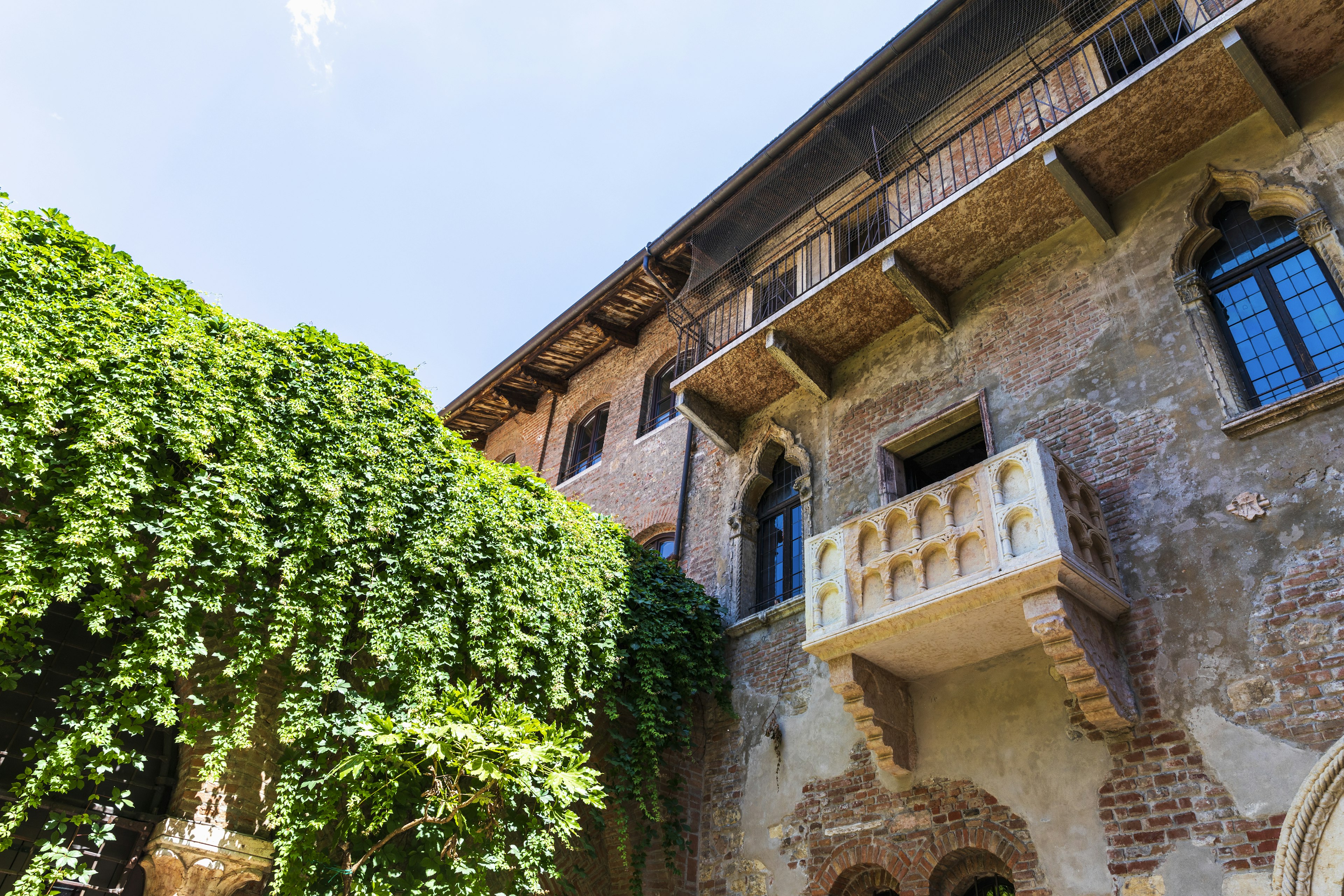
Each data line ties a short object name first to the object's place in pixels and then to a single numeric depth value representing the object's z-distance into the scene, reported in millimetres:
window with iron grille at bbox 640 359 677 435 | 13102
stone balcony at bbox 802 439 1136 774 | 5793
